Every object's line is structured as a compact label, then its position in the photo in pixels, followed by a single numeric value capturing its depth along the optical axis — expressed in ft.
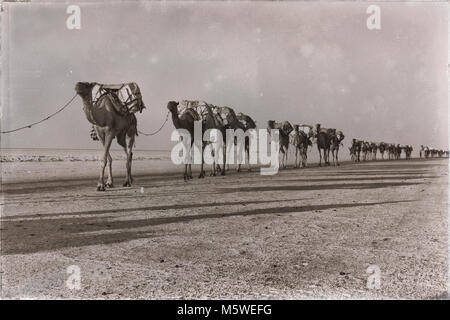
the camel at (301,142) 129.29
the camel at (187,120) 62.78
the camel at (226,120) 81.18
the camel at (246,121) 98.83
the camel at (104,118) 45.47
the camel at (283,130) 116.57
